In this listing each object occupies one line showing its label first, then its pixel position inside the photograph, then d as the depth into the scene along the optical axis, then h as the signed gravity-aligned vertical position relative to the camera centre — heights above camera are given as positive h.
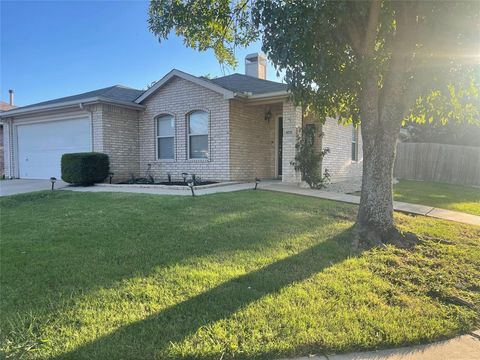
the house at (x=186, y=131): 11.70 +0.99
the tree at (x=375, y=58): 4.86 +1.58
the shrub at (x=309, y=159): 10.70 -0.06
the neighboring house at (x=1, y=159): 18.62 -0.20
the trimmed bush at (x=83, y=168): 11.42 -0.39
